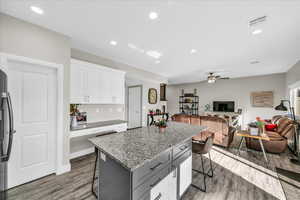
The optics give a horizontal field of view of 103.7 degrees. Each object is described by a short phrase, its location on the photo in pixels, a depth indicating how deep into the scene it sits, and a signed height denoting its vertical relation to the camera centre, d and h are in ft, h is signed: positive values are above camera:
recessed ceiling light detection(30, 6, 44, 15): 5.80 +4.62
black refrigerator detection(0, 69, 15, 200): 4.69 -1.17
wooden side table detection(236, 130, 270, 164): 8.67 -2.66
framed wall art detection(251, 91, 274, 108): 19.04 +0.33
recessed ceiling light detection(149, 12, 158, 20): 6.04 +4.51
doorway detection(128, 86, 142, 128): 18.91 -0.89
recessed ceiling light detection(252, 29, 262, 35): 7.31 +4.40
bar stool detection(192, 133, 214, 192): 6.50 -2.68
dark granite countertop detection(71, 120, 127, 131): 8.91 -2.02
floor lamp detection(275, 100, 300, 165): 9.52 -3.74
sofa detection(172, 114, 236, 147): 11.82 -2.82
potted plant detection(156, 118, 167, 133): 6.83 -1.37
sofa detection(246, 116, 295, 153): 10.56 -3.46
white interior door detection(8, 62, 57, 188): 6.48 -1.18
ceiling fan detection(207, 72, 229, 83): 15.90 +3.11
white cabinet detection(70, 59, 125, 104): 9.26 +1.56
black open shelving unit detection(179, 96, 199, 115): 26.71 -0.89
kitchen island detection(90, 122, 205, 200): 3.48 -2.28
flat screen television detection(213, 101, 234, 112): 22.30 -0.97
